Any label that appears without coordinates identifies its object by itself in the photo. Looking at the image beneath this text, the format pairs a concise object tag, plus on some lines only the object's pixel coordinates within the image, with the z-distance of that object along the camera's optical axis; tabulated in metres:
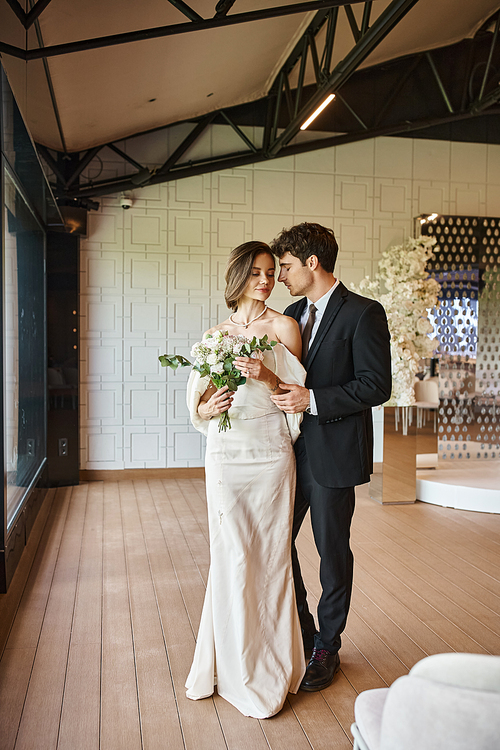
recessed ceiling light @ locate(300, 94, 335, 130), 5.50
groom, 2.75
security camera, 7.25
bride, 2.62
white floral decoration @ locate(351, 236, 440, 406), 6.29
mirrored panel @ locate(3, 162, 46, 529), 4.26
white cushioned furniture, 1.05
